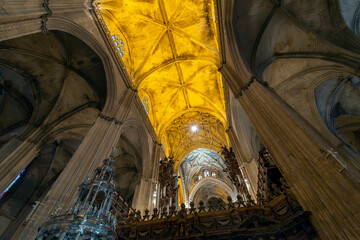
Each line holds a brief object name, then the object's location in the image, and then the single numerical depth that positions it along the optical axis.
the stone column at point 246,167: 7.42
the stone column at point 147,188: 7.80
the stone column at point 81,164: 3.55
